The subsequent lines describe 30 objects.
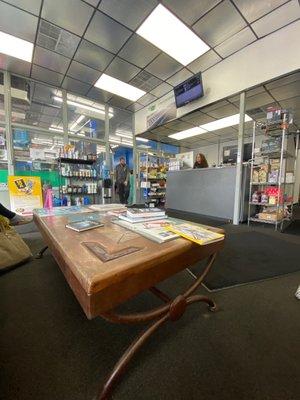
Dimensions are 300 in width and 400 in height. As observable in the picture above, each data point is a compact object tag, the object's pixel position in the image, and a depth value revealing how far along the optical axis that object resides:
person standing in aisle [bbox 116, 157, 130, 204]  5.67
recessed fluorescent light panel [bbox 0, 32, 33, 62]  3.19
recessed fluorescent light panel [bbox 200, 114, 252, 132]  5.76
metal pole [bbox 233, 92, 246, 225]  3.53
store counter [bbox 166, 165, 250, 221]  3.79
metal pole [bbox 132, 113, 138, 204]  6.36
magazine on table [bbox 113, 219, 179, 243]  0.79
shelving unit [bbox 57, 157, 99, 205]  4.50
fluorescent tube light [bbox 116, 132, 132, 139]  8.14
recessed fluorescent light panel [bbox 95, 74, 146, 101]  4.32
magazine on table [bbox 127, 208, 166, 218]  1.14
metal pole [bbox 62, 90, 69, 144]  4.78
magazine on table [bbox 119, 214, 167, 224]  1.11
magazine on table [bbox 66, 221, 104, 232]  0.96
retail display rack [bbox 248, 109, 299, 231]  3.08
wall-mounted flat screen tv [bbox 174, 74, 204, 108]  3.96
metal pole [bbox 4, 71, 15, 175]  4.06
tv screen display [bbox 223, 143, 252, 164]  3.75
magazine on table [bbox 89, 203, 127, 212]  1.69
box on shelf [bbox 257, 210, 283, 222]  3.23
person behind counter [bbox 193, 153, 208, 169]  4.90
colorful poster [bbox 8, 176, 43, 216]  3.77
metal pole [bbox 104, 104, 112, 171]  5.58
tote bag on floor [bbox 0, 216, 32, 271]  1.58
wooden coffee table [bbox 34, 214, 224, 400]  0.51
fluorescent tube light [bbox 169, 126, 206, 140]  6.75
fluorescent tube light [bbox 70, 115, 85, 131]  5.82
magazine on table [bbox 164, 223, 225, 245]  0.78
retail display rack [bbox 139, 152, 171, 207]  5.96
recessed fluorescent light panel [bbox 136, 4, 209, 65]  2.76
